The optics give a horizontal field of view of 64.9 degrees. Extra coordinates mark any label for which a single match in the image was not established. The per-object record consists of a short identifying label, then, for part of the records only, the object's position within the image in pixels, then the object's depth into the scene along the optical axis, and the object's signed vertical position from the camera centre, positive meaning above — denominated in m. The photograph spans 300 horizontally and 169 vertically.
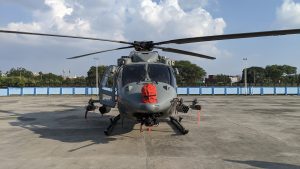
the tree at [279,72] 106.47 +6.97
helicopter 6.74 +0.12
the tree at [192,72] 83.82 +5.16
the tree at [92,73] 82.26 +4.86
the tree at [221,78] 99.81 +3.64
